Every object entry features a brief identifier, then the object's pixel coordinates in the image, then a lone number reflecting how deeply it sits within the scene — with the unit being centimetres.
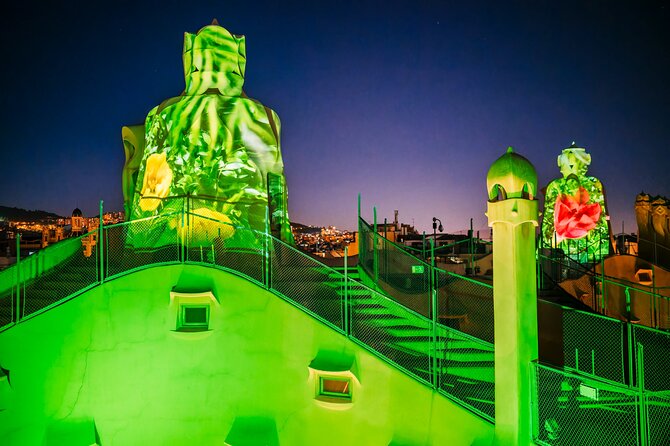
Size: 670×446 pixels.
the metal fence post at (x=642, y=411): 590
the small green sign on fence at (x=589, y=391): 789
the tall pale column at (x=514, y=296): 714
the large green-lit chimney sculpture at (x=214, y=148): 1264
